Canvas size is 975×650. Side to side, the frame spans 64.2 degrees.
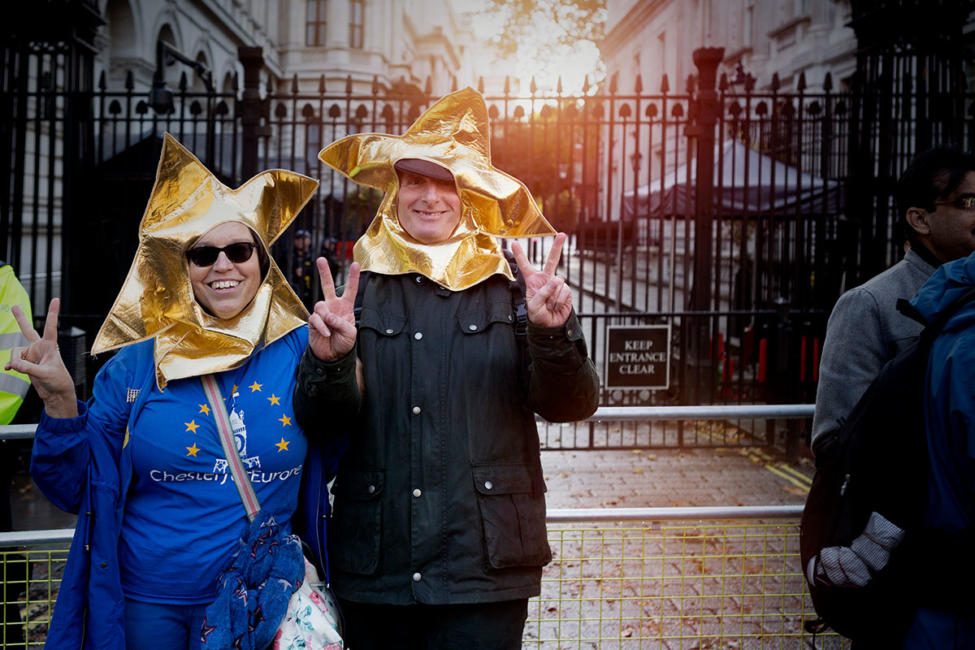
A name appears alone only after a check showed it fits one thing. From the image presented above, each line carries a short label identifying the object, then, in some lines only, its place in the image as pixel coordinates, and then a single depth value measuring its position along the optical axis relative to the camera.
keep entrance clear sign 7.24
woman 2.13
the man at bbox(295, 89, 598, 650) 2.12
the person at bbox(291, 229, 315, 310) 7.95
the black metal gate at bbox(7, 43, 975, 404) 7.15
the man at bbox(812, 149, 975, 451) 2.65
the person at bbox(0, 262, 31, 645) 3.15
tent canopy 7.45
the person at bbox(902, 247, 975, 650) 1.88
